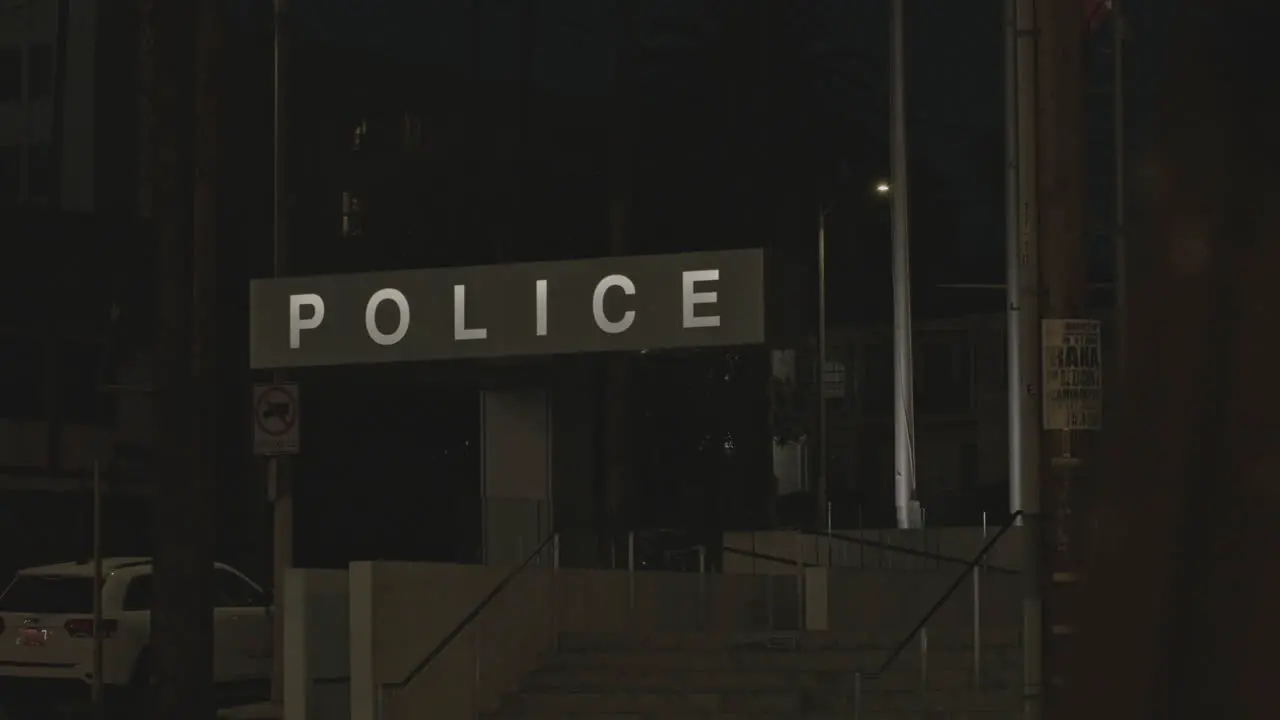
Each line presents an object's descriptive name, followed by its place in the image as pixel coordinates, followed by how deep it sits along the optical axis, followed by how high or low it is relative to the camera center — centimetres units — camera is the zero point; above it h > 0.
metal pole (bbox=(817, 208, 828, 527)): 4708 +119
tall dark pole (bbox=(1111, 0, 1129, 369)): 3497 +559
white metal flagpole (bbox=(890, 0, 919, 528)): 3212 +210
